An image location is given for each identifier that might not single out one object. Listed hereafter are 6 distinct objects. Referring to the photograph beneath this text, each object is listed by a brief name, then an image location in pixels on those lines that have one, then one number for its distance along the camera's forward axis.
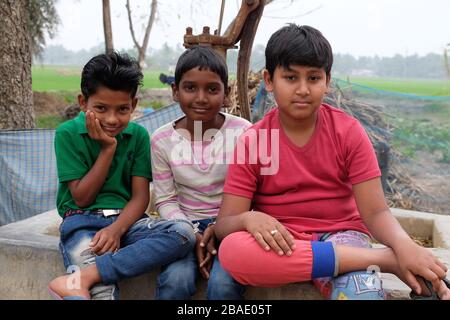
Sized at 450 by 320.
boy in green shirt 1.90
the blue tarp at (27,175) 3.68
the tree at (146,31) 9.90
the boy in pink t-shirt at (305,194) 1.72
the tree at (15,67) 4.20
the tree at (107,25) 6.27
